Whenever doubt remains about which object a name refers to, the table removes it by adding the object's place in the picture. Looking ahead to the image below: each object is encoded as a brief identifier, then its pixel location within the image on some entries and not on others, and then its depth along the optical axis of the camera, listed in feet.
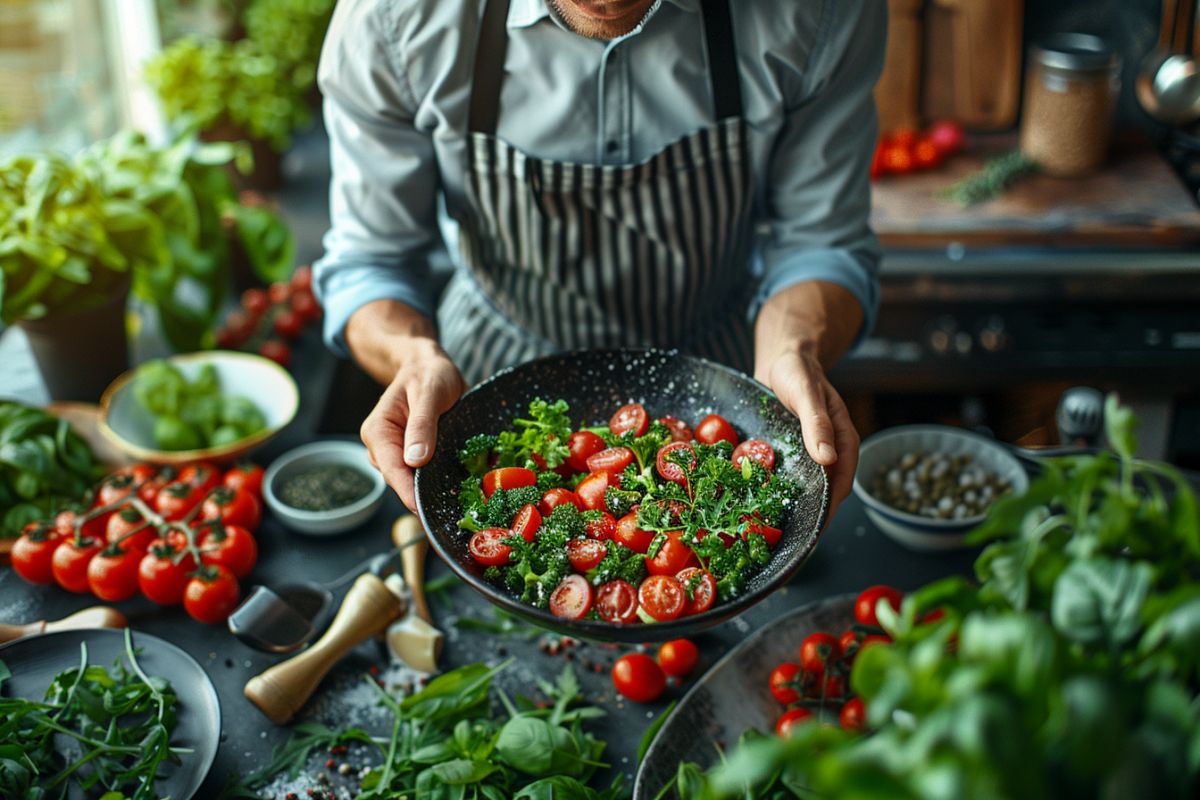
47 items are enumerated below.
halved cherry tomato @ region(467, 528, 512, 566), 3.96
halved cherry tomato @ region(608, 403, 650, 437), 4.55
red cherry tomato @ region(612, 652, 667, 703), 4.47
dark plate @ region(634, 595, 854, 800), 4.07
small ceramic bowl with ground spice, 5.29
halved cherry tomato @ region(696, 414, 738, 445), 4.46
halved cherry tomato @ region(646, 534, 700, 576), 4.00
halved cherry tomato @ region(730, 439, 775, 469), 4.28
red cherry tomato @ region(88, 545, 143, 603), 4.82
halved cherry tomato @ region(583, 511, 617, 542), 4.15
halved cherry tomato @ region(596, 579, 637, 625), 3.88
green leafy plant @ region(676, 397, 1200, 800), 1.95
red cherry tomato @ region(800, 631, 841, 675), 4.33
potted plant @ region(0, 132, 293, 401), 5.53
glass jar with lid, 8.34
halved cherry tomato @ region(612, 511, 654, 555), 4.12
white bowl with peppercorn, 5.04
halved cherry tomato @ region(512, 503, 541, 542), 4.07
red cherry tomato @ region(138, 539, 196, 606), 4.79
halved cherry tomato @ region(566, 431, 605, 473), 4.48
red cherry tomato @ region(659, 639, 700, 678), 4.57
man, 4.87
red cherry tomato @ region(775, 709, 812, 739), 4.11
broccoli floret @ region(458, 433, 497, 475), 4.32
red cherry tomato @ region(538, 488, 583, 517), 4.25
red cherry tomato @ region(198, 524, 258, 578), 4.93
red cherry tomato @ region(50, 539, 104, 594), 4.88
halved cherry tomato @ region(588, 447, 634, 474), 4.35
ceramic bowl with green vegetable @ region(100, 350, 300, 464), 5.68
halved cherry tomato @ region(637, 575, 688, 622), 3.79
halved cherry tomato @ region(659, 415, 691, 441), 4.53
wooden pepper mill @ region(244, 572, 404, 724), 4.36
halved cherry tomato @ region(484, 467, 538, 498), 4.25
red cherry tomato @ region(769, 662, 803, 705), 4.30
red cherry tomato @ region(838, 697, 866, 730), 4.05
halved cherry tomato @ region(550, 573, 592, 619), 3.82
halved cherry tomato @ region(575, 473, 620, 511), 4.29
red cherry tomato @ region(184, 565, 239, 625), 4.74
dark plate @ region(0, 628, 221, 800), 4.10
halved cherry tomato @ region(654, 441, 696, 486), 4.24
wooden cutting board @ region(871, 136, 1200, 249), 8.23
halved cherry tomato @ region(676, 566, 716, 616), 3.82
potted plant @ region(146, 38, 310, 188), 8.39
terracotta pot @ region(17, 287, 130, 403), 5.81
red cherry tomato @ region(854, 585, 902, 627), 4.53
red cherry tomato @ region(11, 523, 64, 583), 4.94
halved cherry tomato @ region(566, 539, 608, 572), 4.02
